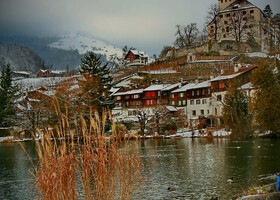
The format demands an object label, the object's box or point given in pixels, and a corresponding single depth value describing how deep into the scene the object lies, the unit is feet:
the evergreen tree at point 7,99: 200.34
